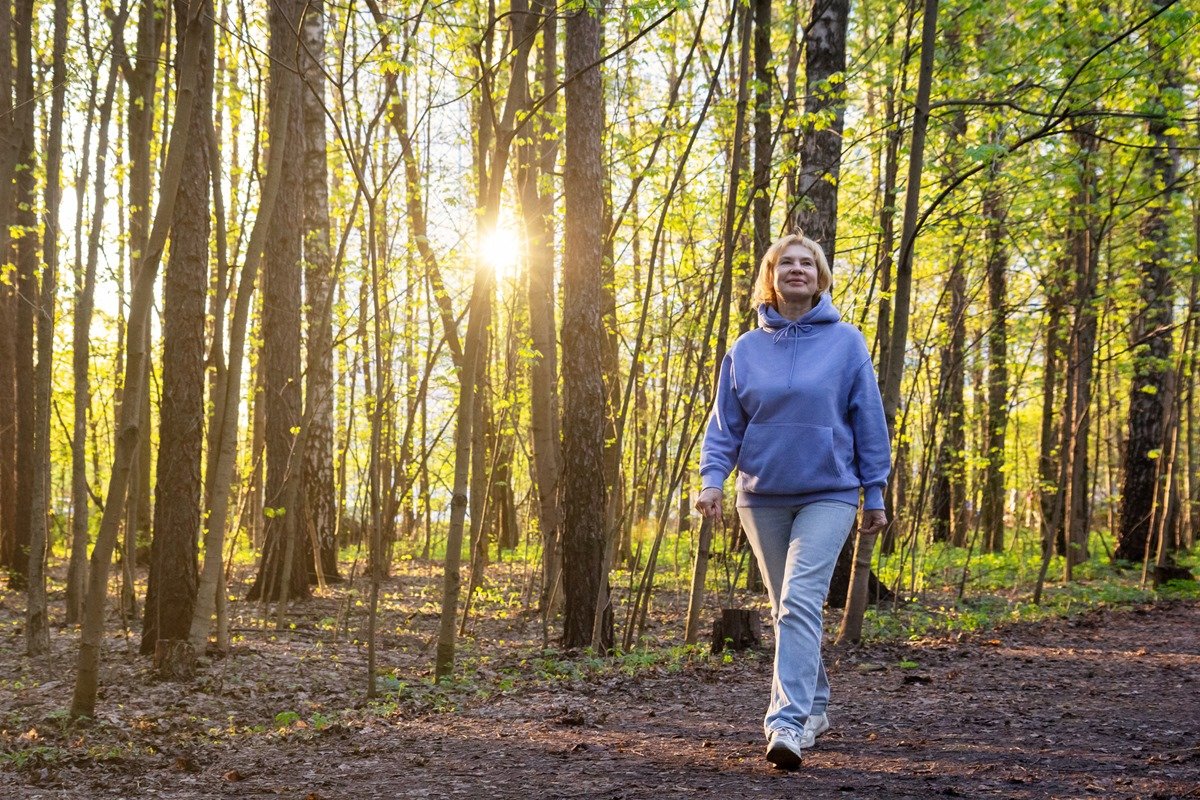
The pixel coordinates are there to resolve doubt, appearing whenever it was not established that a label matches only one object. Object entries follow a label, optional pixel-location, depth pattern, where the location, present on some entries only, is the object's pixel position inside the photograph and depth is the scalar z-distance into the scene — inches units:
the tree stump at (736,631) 291.6
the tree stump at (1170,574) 461.7
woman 143.7
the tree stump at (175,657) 266.4
